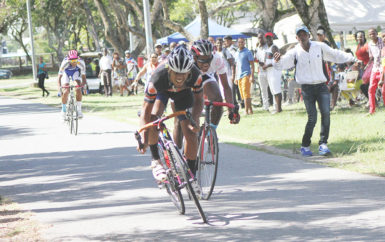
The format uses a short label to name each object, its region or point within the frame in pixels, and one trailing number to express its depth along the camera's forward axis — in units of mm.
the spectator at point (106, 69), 31719
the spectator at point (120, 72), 31375
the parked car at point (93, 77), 36094
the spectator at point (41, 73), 35031
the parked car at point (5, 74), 71181
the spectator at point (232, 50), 17906
